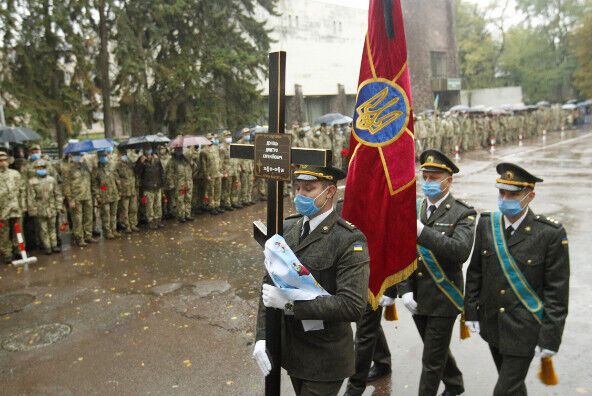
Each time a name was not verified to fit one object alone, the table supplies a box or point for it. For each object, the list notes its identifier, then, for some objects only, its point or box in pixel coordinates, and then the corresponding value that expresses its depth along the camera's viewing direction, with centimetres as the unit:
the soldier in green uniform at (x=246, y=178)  1527
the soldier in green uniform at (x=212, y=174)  1413
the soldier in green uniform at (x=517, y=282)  377
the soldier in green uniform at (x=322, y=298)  312
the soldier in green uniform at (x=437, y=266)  425
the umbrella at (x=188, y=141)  1308
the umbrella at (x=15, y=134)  1120
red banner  439
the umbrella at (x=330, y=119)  2033
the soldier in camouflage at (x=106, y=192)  1172
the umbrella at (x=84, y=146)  1093
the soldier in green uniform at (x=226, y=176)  1460
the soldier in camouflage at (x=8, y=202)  1004
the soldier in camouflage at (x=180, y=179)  1336
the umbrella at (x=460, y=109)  3206
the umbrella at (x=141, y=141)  1269
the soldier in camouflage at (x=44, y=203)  1055
